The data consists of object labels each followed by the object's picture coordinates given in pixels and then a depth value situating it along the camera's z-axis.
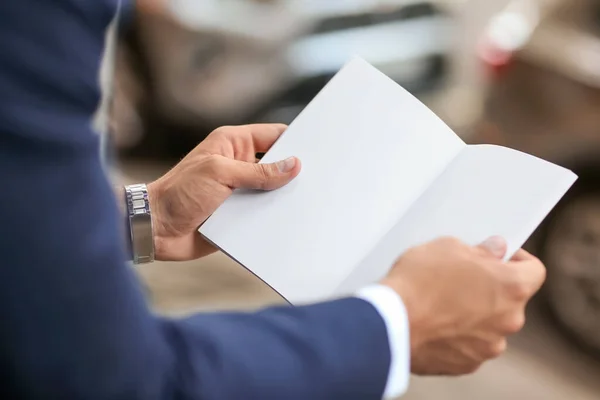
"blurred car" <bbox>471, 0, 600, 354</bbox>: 2.48
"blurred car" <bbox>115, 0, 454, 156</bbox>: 3.43
